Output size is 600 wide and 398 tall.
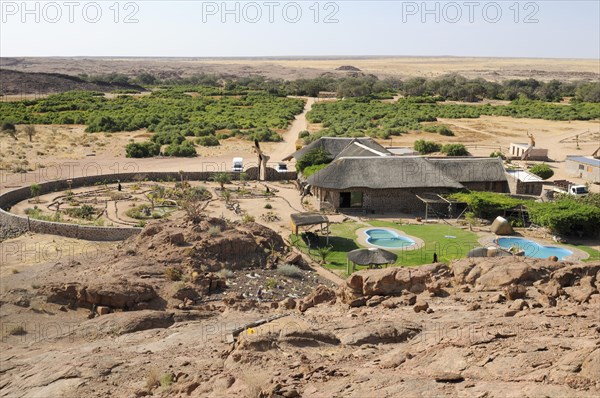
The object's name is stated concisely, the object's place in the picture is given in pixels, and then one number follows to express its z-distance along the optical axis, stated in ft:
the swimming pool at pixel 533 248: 76.28
